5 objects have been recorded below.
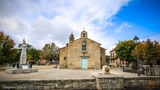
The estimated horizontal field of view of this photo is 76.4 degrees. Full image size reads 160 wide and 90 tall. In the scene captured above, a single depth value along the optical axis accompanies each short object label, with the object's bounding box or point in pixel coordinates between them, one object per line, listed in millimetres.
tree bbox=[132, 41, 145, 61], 17239
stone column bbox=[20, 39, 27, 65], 14440
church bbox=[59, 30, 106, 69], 23224
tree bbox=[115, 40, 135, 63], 22177
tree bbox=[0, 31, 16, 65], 17238
